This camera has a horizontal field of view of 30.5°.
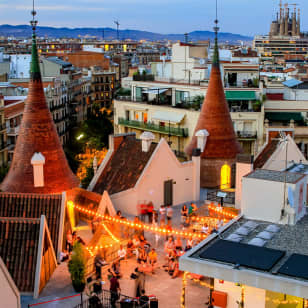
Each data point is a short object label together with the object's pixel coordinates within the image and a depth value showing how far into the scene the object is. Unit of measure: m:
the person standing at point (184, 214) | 25.19
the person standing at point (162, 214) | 25.14
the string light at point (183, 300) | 15.91
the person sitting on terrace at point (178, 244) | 21.34
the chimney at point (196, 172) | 28.81
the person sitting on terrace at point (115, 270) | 19.31
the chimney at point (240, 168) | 26.41
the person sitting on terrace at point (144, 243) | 21.58
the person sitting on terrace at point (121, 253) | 20.92
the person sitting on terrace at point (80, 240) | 21.05
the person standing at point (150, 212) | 25.70
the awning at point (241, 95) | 48.32
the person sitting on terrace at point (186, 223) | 24.78
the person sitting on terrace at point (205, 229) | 22.37
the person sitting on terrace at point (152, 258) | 20.44
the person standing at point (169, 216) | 24.83
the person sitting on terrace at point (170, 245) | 20.88
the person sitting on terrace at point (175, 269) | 19.72
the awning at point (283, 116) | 49.06
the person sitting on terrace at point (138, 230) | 22.69
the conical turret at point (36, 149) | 24.11
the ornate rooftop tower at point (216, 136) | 30.16
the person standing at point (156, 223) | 22.86
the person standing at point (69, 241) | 21.50
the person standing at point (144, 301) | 16.73
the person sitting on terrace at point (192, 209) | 25.71
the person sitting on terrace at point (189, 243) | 21.16
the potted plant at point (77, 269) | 18.41
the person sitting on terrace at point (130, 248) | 21.61
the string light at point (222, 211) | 24.52
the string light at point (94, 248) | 20.67
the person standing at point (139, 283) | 18.39
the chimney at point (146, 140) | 27.09
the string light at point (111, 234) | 21.48
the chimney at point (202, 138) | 30.02
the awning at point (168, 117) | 49.84
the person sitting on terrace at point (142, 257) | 20.62
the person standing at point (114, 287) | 17.48
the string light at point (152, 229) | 21.78
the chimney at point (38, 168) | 23.69
